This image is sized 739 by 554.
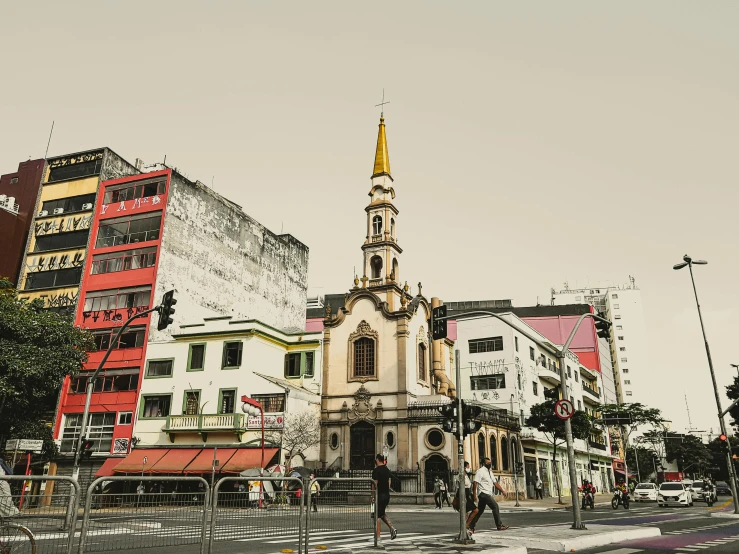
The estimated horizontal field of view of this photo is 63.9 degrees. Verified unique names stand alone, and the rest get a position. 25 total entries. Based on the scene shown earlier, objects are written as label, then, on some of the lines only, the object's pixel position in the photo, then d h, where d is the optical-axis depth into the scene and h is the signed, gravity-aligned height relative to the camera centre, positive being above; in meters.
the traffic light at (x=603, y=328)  19.27 +4.83
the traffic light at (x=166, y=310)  21.14 +5.85
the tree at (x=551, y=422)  42.15 +4.24
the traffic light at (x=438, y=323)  16.42 +4.25
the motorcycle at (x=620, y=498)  31.75 -0.77
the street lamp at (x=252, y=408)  32.97 +4.21
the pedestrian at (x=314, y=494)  10.52 -0.18
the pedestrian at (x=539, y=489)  45.47 -0.39
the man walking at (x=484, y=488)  14.72 -0.11
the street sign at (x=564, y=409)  16.25 +1.94
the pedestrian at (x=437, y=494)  30.84 -0.51
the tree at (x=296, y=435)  36.12 +2.82
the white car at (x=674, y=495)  34.12 -0.61
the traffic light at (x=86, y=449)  23.37 +1.27
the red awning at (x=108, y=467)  37.47 +0.98
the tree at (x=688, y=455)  92.94 +4.36
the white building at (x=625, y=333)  122.44 +30.24
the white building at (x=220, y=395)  36.25 +5.46
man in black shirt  12.62 -0.07
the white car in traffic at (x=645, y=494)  40.35 -0.65
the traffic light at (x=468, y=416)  14.07 +1.53
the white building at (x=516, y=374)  49.88 +9.29
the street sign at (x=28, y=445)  25.00 +1.53
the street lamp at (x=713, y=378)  26.42 +4.84
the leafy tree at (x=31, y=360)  33.94 +6.87
